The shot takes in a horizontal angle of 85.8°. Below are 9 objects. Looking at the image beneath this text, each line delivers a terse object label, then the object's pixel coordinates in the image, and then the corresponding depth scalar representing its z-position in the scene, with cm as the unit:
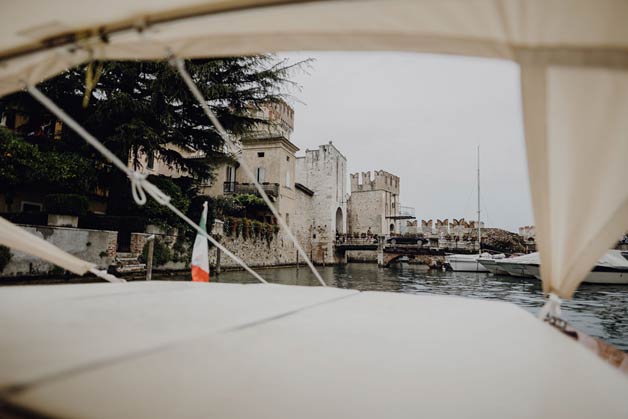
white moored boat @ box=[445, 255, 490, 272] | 2359
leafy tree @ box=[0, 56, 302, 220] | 1141
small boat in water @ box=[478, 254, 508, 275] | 2059
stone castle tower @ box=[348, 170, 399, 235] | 4069
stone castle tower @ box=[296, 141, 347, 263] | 3328
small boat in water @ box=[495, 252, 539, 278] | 1709
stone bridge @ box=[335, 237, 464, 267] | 2742
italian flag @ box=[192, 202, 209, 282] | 784
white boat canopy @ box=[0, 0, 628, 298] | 117
